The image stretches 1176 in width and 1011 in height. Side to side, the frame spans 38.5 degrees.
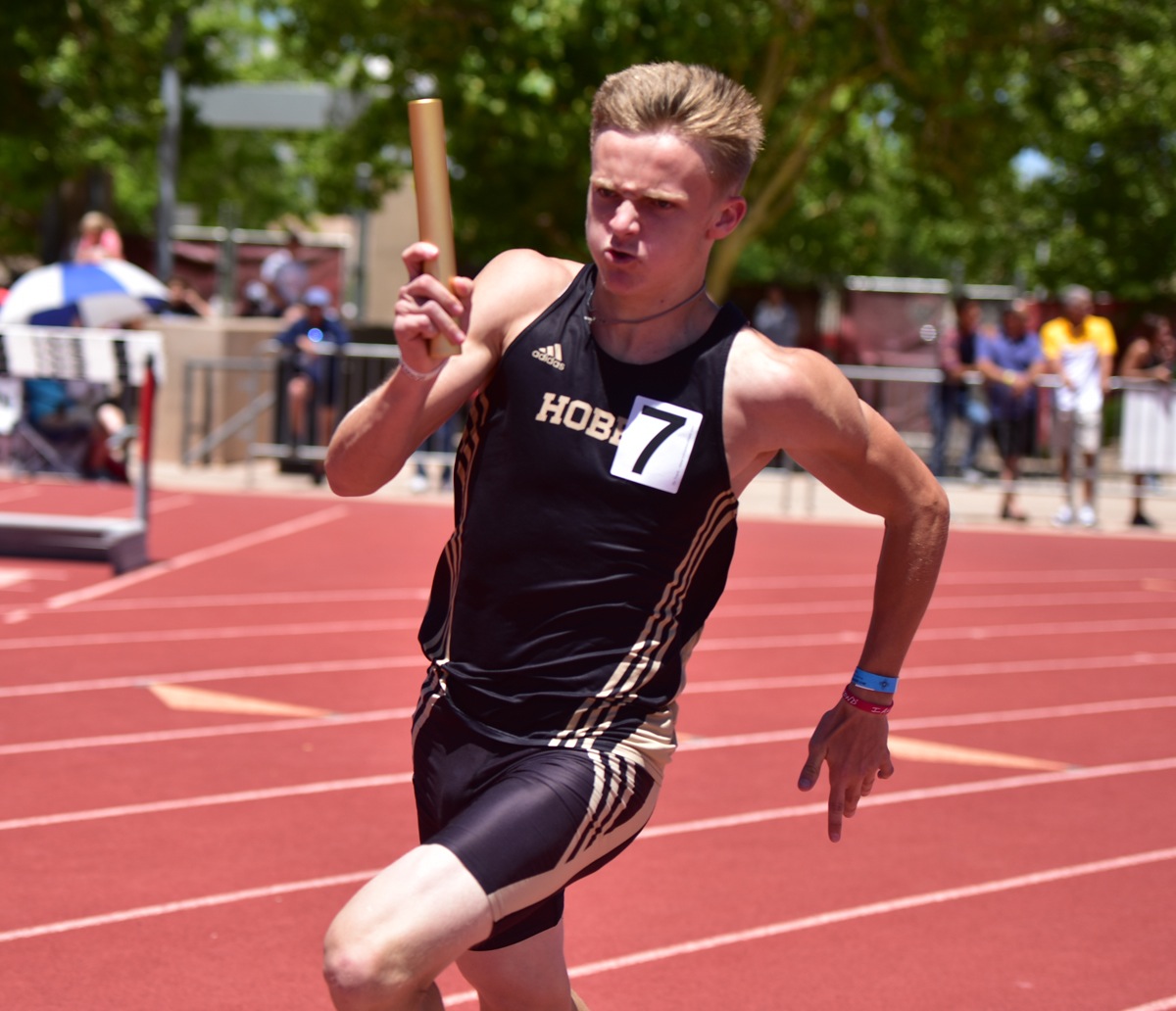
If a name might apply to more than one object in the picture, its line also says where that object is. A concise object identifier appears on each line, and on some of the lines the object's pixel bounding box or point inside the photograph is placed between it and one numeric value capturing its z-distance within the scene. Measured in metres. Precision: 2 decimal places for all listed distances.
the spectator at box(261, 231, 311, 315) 21.54
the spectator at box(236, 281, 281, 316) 21.52
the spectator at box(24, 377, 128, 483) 13.48
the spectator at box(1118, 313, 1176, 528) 15.76
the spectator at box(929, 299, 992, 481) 16.58
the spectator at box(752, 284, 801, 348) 21.67
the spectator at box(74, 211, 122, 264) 15.08
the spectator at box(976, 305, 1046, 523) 16.33
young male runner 2.91
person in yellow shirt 15.95
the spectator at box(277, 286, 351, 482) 16.62
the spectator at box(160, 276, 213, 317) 18.72
